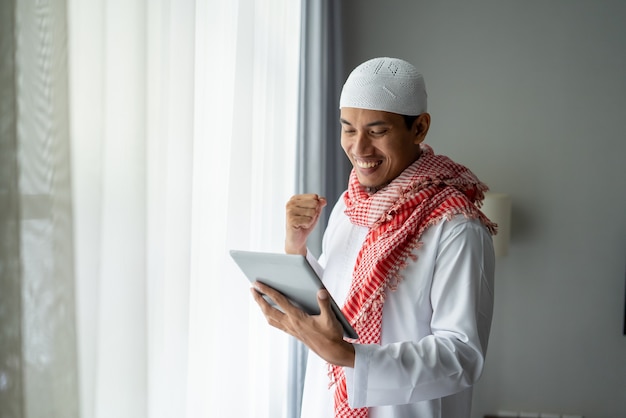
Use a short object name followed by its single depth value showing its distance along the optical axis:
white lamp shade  2.79
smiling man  1.22
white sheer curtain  1.02
